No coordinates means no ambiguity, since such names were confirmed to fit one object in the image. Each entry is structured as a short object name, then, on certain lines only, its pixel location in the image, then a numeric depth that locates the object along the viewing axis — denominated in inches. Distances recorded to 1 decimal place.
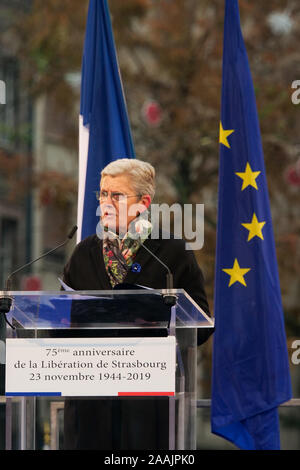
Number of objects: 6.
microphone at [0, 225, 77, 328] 345.5
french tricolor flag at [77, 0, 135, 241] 540.2
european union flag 475.1
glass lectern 339.6
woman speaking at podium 393.4
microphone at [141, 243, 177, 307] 338.7
